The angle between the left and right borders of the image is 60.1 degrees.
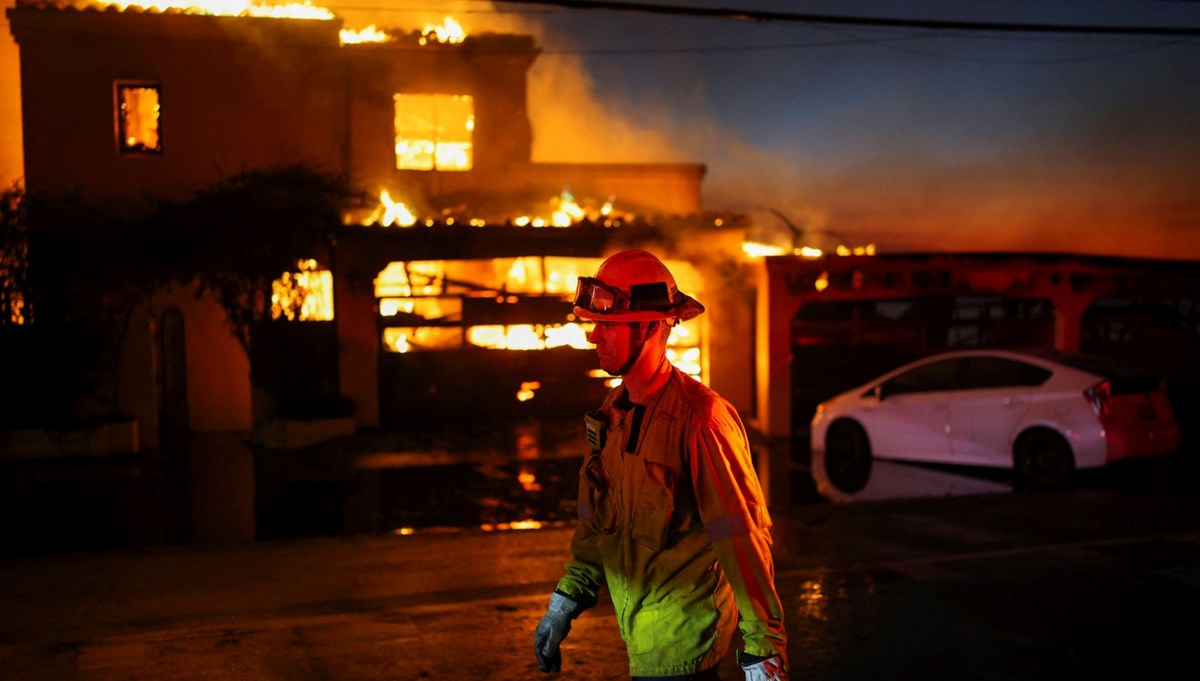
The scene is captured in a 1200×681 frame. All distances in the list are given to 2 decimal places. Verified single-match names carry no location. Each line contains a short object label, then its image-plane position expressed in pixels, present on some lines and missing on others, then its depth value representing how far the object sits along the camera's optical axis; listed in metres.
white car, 10.62
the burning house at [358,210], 15.40
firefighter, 2.85
